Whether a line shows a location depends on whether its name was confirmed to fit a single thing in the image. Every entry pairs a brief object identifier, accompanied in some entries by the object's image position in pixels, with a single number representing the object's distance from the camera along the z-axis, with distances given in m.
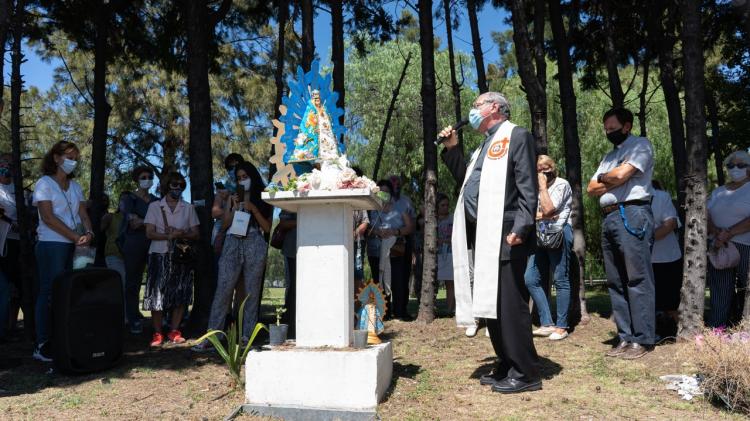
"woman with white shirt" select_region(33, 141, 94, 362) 5.44
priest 4.26
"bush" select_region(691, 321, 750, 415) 3.69
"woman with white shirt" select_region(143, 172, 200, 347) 6.28
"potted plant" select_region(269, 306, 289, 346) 4.40
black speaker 4.98
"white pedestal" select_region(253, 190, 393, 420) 3.98
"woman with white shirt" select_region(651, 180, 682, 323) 6.12
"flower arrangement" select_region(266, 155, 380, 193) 4.36
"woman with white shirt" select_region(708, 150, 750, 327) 5.50
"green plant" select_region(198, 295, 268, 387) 4.54
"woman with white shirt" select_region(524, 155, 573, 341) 6.00
